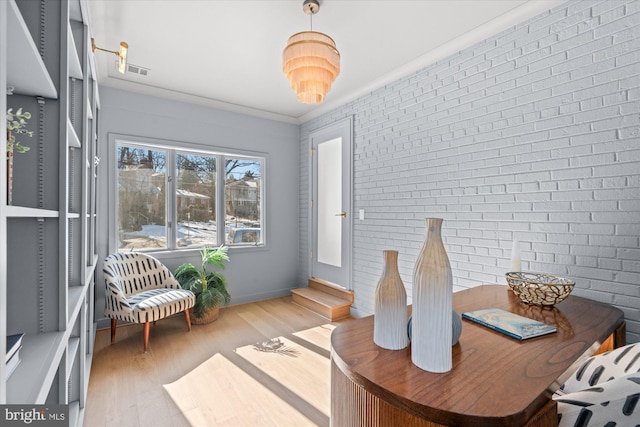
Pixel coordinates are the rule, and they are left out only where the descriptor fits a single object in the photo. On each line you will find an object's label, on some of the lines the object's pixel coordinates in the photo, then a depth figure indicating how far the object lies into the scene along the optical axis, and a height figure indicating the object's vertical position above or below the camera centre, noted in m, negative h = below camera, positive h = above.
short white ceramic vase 0.97 -0.30
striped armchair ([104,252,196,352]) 2.64 -0.75
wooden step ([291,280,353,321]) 3.57 -1.07
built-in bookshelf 1.03 +0.05
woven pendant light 1.88 +1.01
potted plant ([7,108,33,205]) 0.87 +0.22
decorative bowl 1.46 -0.39
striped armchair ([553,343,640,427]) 0.70 -0.48
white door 3.76 +0.17
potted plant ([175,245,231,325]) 3.33 -0.79
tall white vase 0.83 -0.26
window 3.46 +0.24
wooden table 0.72 -0.46
